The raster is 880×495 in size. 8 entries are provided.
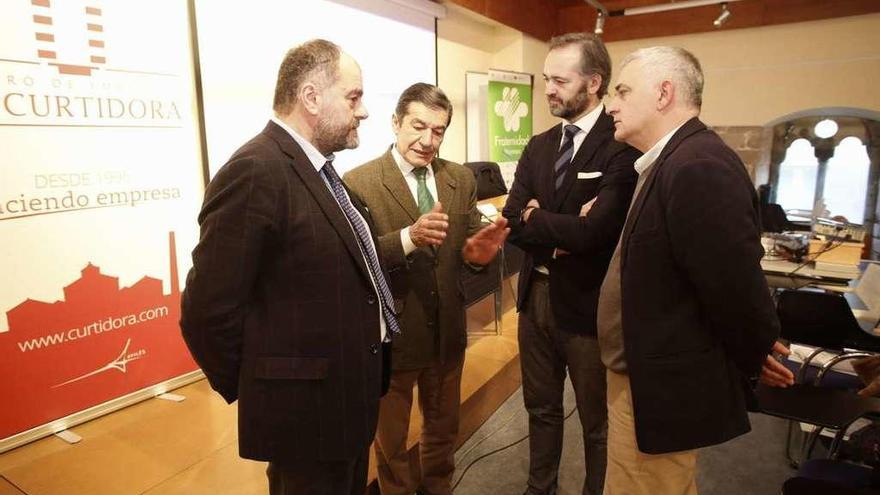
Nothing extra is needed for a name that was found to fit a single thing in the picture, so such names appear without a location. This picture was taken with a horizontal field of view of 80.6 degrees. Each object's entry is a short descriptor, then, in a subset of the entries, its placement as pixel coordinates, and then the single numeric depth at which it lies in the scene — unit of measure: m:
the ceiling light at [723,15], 5.06
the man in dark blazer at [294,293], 1.17
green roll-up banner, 4.96
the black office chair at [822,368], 2.02
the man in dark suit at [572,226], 1.84
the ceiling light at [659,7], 5.12
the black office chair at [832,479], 1.53
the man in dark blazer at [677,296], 1.30
